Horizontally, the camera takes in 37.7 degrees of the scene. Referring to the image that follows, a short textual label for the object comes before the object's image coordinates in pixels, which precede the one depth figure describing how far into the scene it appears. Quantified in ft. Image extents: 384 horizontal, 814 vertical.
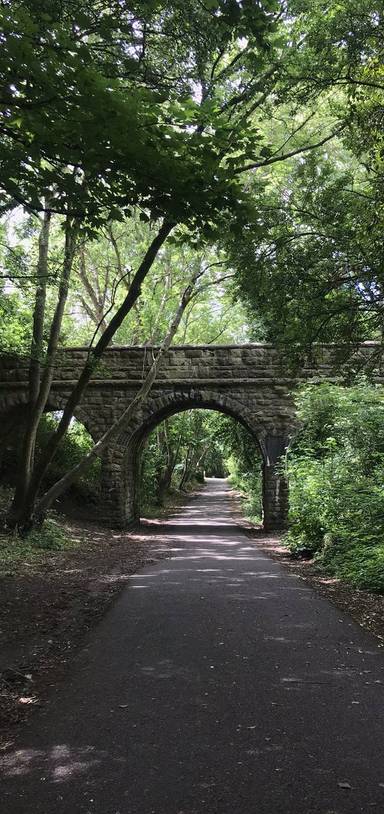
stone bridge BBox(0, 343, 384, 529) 52.75
